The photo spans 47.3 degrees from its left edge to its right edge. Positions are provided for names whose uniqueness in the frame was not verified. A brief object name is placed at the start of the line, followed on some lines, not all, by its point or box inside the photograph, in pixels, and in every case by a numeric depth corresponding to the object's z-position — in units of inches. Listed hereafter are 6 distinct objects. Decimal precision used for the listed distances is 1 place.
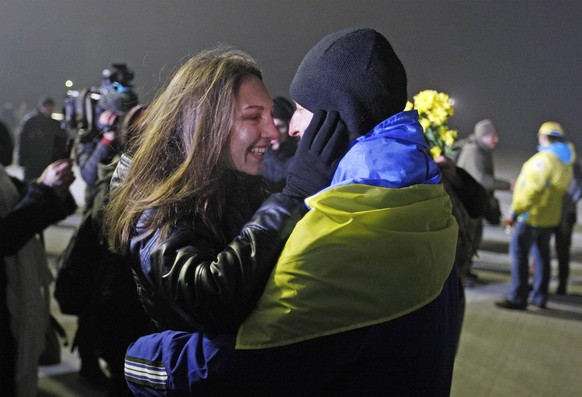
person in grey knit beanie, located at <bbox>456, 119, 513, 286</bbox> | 269.1
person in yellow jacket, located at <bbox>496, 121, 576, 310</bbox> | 245.0
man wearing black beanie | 49.4
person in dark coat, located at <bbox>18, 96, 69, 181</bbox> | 305.0
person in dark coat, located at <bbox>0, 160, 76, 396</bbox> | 113.0
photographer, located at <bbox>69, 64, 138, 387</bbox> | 157.5
